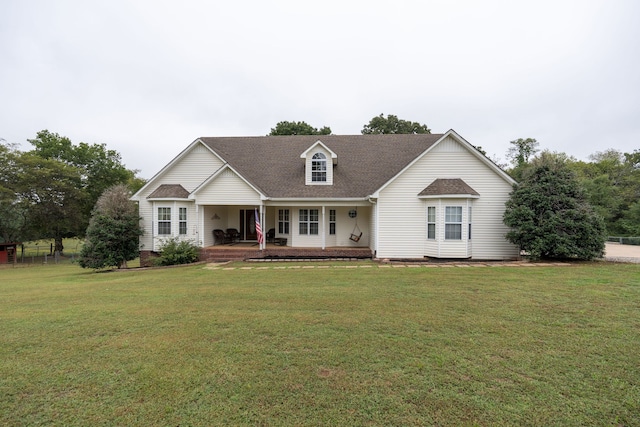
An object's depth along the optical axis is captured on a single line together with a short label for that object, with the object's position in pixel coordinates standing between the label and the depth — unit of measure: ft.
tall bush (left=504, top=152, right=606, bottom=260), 38.63
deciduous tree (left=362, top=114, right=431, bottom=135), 119.03
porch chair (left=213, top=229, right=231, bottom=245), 56.44
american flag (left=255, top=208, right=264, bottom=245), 49.26
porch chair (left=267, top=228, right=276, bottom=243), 57.62
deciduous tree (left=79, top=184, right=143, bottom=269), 48.65
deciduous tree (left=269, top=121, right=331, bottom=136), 114.83
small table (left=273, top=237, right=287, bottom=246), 56.13
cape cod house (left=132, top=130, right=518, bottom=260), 45.93
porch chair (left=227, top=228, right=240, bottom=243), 59.58
